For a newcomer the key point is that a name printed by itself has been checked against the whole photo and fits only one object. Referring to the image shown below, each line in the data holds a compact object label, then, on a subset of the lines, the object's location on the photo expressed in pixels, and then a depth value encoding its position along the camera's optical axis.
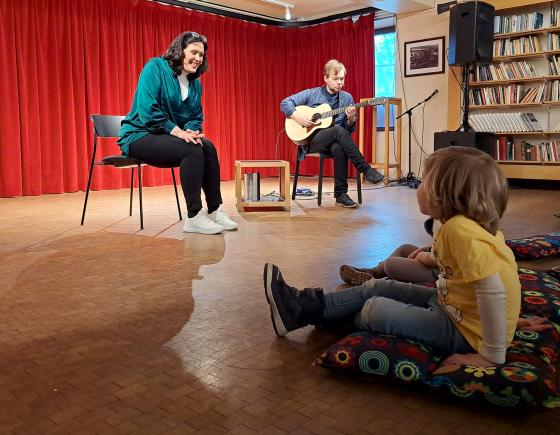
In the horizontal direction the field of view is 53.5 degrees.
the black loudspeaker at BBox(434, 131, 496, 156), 4.73
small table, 3.71
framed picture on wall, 5.94
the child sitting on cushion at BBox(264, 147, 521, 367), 1.05
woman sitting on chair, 2.85
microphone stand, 5.86
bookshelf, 5.10
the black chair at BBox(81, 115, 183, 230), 3.04
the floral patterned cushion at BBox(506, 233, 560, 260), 2.21
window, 6.63
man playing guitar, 3.92
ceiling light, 6.24
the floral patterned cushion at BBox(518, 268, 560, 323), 1.41
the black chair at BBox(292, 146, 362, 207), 4.06
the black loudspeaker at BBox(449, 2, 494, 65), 4.75
